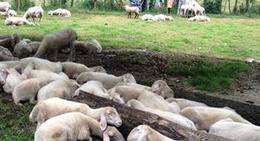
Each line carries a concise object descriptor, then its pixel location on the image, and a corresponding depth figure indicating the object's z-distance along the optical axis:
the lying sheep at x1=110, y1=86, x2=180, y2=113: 7.71
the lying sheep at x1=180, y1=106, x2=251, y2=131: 7.32
